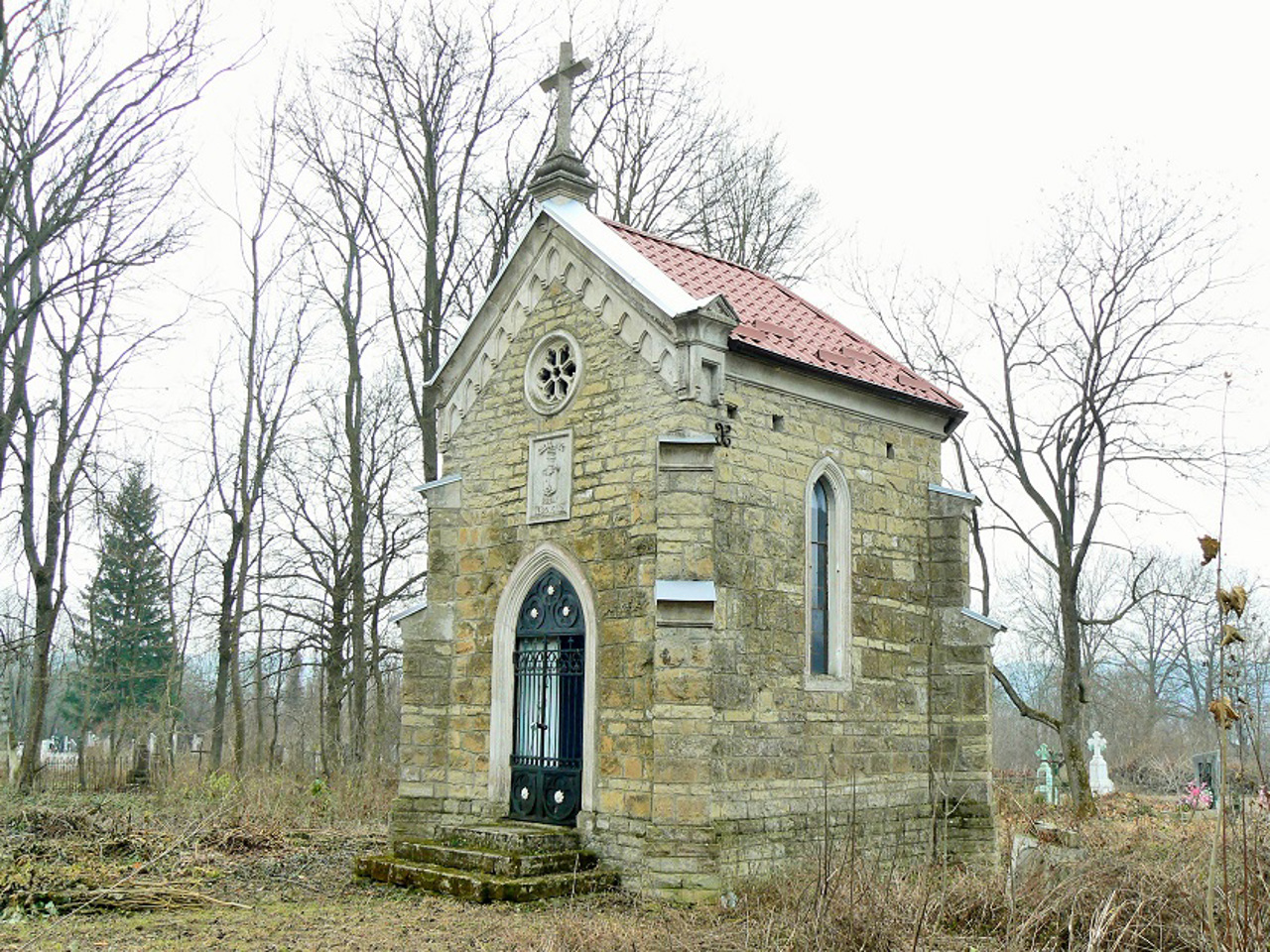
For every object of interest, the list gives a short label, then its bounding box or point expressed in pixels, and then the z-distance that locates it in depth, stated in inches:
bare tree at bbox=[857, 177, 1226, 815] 797.2
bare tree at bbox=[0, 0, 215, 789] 438.9
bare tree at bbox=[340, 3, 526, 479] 869.8
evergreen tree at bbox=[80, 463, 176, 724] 1074.7
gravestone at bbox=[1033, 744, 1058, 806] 1015.6
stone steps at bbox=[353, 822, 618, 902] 417.1
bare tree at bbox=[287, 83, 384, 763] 896.3
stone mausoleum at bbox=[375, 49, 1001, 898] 438.0
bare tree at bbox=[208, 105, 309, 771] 938.1
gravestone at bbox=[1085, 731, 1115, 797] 1118.4
